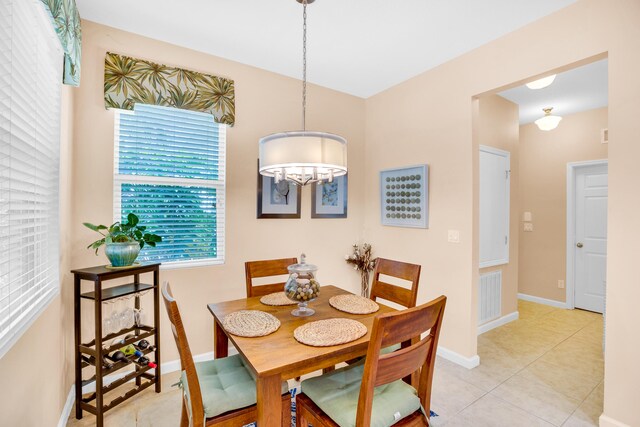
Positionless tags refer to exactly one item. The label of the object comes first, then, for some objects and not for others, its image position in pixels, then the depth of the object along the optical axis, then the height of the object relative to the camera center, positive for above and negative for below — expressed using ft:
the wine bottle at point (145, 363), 7.39 -3.60
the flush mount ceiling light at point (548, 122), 12.71 +3.97
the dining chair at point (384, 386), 3.76 -2.68
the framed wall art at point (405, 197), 10.13 +0.68
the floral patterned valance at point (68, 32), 4.89 +3.13
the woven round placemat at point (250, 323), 5.05 -1.91
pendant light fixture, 5.33 +1.09
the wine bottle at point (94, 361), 6.56 -3.18
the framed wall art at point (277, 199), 9.89 +0.53
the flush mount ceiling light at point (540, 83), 8.71 +3.87
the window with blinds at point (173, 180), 7.99 +0.93
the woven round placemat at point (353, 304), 6.20 -1.88
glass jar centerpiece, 5.54 -1.26
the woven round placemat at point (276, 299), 6.60 -1.87
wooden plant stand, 6.25 -2.82
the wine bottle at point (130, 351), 7.19 -3.24
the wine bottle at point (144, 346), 7.39 -3.20
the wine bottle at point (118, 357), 6.90 -3.24
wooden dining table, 4.12 -1.99
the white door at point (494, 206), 11.53 +0.43
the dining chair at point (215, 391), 4.14 -2.74
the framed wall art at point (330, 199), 11.21 +0.60
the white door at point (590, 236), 13.50 -0.79
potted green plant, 6.70 -0.63
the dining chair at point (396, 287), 6.73 -1.61
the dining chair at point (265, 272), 7.55 -1.44
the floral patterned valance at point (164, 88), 7.55 +3.34
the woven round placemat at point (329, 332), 4.73 -1.92
